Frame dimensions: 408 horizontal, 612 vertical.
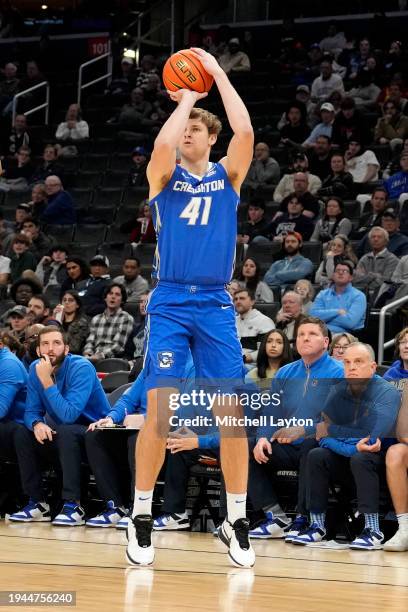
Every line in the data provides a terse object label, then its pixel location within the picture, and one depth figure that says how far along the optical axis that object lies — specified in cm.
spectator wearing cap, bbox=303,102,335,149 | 1547
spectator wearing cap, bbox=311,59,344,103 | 1677
